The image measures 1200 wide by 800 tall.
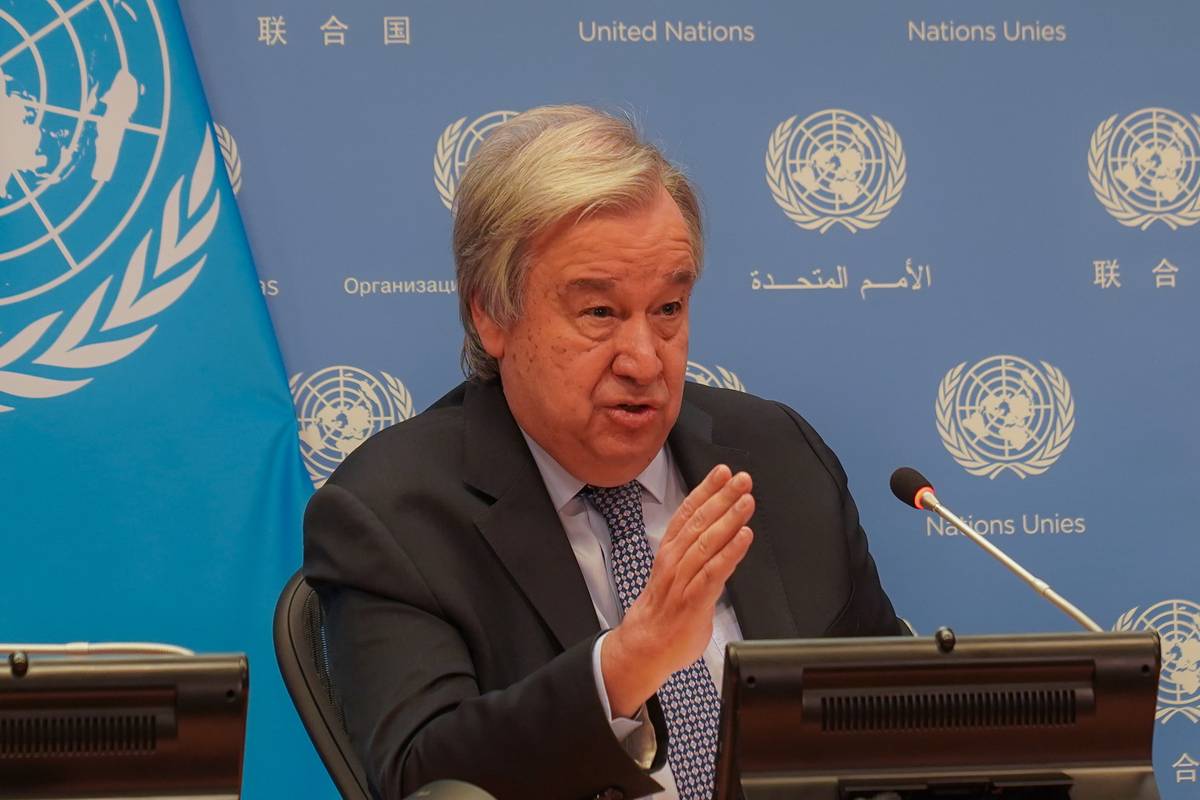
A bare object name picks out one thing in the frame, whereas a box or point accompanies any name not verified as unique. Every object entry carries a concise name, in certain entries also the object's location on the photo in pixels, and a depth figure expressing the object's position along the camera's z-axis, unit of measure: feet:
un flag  13.60
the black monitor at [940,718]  11.53
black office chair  12.61
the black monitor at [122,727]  11.43
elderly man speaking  12.60
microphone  12.23
